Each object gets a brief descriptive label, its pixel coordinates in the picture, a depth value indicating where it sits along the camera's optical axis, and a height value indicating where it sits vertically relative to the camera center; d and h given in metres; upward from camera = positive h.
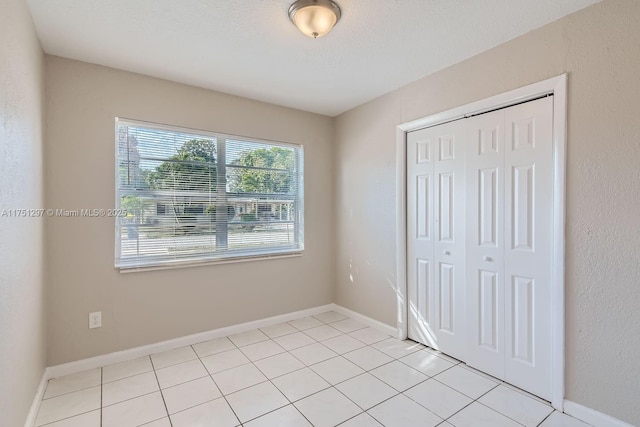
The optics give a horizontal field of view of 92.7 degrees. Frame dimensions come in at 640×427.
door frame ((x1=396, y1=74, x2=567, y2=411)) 1.93 -0.03
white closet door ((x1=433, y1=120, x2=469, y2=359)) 2.55 -0.23
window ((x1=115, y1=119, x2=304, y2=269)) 2.69 +0.15
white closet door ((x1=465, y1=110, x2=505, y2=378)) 2.29 -0.26
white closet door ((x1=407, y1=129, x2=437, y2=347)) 2.82 -0.23
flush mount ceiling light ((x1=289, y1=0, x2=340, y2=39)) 1.74 +1.16
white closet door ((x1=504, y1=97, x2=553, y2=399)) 2.04 -0.23
